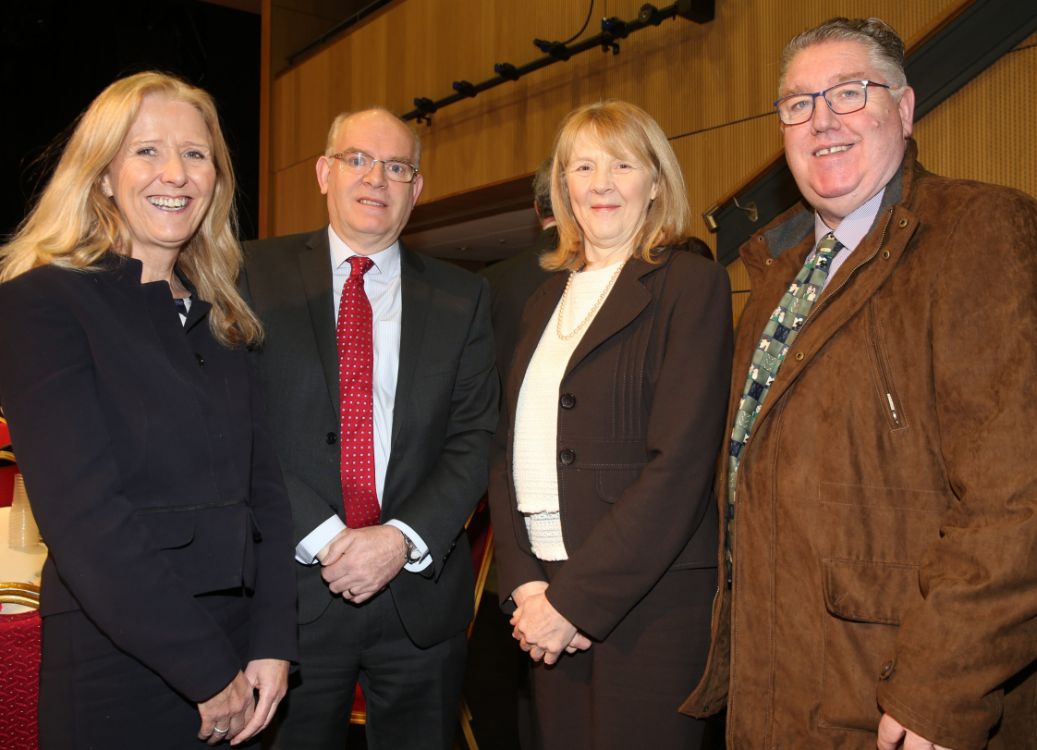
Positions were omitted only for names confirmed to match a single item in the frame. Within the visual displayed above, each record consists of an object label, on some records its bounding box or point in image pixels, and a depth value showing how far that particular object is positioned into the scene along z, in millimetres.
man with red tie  1994
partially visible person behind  2371
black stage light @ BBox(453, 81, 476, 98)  6012
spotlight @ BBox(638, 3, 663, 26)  4668
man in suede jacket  1274
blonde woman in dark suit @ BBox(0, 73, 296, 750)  1362
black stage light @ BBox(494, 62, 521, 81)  5625
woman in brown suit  1714
